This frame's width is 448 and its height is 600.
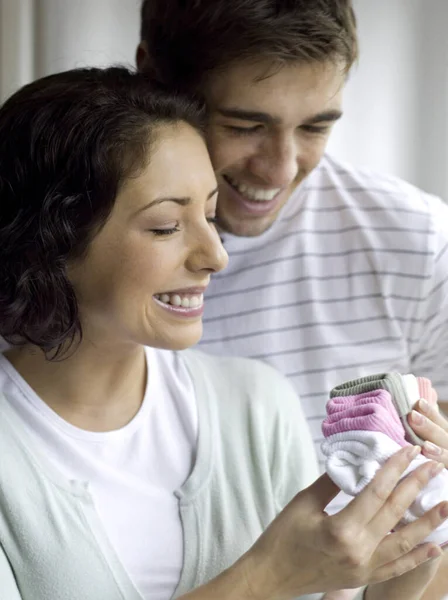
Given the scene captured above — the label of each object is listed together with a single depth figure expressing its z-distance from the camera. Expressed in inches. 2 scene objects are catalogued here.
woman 53.2
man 57.9
